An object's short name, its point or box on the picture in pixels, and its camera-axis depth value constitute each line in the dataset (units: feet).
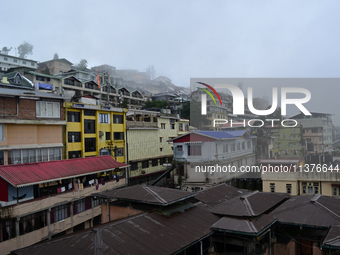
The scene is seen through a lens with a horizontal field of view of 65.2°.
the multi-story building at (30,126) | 62.54
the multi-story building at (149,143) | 97.55
